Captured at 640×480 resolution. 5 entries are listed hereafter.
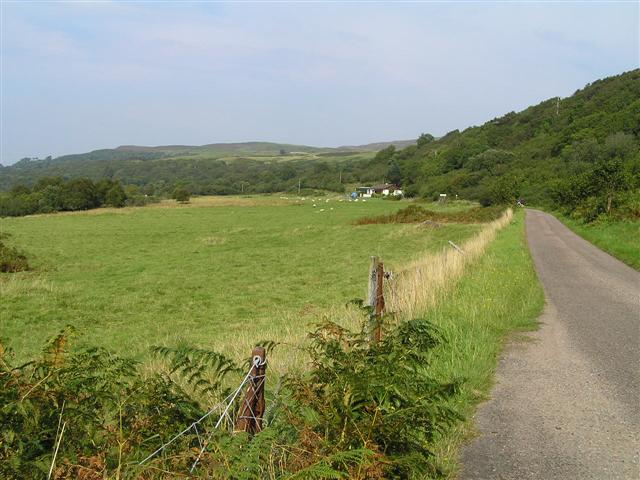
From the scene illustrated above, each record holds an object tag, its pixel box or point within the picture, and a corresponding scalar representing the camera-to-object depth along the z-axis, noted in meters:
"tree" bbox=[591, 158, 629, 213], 31.08
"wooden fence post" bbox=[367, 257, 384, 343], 6.85
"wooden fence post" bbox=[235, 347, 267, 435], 3.35
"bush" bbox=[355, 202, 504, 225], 49.94
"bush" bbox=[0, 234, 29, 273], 24.63
